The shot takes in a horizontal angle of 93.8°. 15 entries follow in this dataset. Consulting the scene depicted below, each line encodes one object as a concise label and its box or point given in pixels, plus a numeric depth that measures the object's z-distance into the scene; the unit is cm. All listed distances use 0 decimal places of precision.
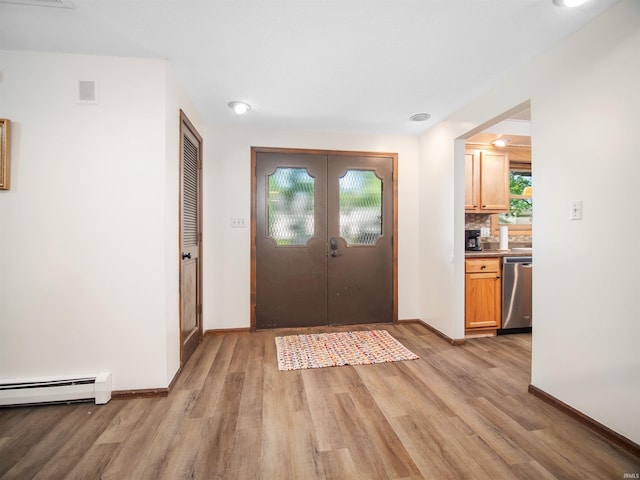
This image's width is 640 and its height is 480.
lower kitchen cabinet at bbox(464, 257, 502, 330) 325
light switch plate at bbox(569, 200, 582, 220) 179
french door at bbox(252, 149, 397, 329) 353
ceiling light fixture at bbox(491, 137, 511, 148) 354
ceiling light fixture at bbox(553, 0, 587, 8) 154
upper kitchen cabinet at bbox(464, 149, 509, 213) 361
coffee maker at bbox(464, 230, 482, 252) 376
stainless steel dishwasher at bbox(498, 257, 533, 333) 332
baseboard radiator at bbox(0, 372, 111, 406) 194
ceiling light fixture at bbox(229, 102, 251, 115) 282
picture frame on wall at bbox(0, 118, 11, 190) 192
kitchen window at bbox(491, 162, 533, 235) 409
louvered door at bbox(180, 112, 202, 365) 256
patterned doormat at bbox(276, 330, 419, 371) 265
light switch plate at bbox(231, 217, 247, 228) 347
